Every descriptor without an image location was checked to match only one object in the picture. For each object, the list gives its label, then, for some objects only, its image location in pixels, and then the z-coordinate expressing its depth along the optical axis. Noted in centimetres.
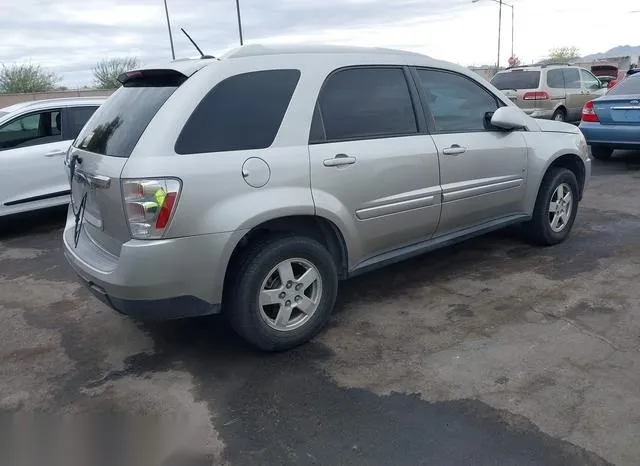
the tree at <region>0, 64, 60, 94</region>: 3688
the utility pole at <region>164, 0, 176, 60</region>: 2480
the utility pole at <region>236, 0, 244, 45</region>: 2041
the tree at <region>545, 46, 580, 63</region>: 7869
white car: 659
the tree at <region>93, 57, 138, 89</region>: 3666
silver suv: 309
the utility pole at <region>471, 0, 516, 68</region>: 3648
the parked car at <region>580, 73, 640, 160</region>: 852
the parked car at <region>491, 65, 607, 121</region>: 1293
